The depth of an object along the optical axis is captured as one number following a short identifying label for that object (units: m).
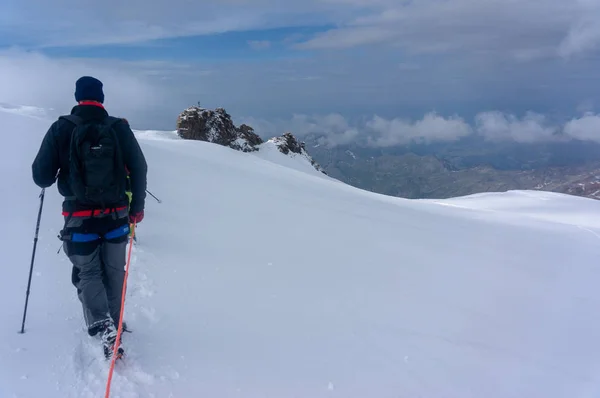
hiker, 4.04
